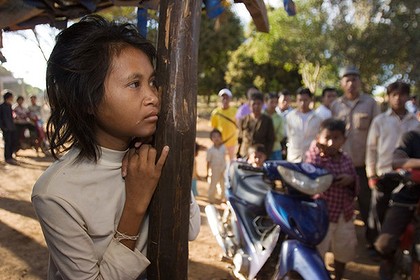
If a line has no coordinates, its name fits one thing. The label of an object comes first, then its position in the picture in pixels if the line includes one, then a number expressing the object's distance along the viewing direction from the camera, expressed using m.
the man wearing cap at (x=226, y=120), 6.65
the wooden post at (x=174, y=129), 1.22
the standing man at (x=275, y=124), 5.70
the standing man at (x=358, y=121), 4.45
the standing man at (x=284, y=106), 6.91
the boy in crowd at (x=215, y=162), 5.97
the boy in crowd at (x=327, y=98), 5.85
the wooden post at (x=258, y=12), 1.92
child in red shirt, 2.93
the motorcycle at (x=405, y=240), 2.57
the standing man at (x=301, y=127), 5.04
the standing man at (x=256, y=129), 5.25
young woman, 1.06
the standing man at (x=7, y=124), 8.31
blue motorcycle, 2.26
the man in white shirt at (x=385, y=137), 3.87
